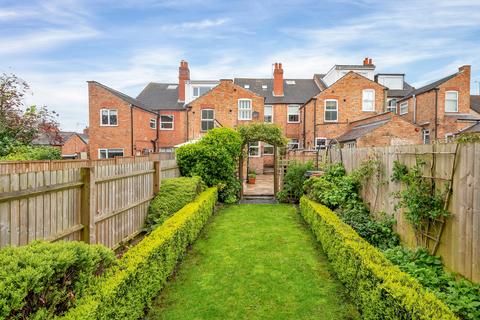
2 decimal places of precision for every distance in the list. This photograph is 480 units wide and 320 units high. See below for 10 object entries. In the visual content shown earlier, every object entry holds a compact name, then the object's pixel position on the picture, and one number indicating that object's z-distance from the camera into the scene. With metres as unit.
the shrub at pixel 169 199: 7.78
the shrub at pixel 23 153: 9.00
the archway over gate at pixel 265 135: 12.80
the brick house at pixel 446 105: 20.98
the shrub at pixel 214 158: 11.21
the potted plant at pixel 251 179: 17.68
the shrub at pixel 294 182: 12.01
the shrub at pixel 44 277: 1.96
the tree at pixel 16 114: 11.12
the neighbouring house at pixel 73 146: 28.22
